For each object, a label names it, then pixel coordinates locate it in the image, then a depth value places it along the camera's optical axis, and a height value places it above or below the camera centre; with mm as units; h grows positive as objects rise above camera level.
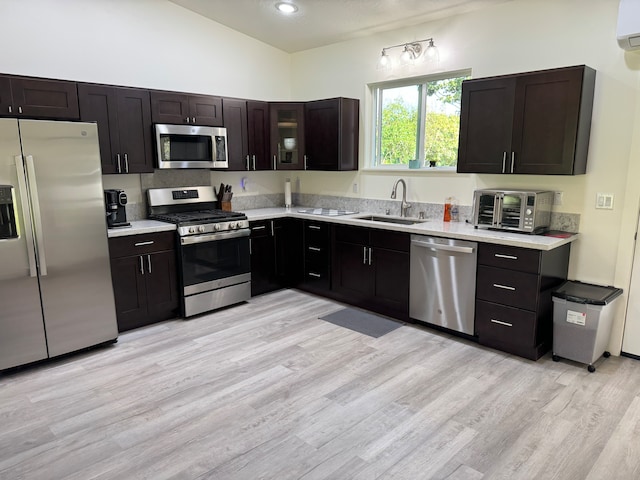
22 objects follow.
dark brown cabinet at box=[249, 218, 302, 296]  4656 -904
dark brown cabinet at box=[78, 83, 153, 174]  3633 +423
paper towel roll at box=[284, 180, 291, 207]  5344 -275
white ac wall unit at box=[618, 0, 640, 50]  2731 +935
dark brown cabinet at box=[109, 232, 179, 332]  3674 -928
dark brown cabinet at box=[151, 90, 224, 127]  4038 +609
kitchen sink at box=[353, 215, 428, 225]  4273 -489
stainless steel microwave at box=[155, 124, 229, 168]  4051 +247
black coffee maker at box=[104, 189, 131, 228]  3770 -293
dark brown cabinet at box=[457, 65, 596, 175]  3088 +367
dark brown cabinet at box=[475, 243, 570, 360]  3113 -924
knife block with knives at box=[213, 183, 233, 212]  4824 -280
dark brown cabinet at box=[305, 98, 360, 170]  4660 +415
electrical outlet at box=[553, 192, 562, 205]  3471 -217
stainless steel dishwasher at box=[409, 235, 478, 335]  3449 -914
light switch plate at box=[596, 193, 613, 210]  3225 -224
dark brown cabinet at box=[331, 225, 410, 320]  3917 -933
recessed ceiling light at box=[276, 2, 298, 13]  4053 +1542
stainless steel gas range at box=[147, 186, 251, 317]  4035 -732
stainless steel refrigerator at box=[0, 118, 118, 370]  2895 -483
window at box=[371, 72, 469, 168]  4168 +512
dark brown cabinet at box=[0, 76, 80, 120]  3203 +563
